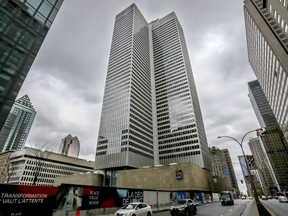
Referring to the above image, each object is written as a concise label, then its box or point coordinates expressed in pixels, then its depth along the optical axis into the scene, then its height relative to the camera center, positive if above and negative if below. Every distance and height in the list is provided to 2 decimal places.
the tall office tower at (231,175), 195.05 +23.38
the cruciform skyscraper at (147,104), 91.94 +56.40
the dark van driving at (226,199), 34.45 -0.21
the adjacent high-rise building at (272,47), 46.81 +44.79
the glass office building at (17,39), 14.62 +13.91
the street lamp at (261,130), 19.90 +7.11
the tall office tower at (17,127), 159.00 +64.51
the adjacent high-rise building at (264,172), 148.57 +22.66
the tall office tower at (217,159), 169.15 +36.40
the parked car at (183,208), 17.42 -0.89
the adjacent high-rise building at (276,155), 113.75 +26.87
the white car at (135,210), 13.43 -0.86
